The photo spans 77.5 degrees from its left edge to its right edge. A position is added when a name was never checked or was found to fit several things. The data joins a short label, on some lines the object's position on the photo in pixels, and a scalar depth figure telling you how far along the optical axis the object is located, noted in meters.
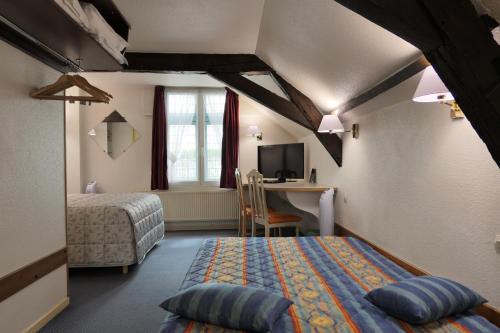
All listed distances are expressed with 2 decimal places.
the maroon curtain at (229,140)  5.17
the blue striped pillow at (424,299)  1.20
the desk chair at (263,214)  3.66
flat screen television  4.54
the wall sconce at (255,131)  5.18
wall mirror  5.12
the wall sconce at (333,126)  2.93
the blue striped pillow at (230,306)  1.18
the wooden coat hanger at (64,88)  2.03
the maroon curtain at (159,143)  5.04
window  5.21
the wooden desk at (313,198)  3.34
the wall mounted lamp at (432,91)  1.40
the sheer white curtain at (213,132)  5.27
